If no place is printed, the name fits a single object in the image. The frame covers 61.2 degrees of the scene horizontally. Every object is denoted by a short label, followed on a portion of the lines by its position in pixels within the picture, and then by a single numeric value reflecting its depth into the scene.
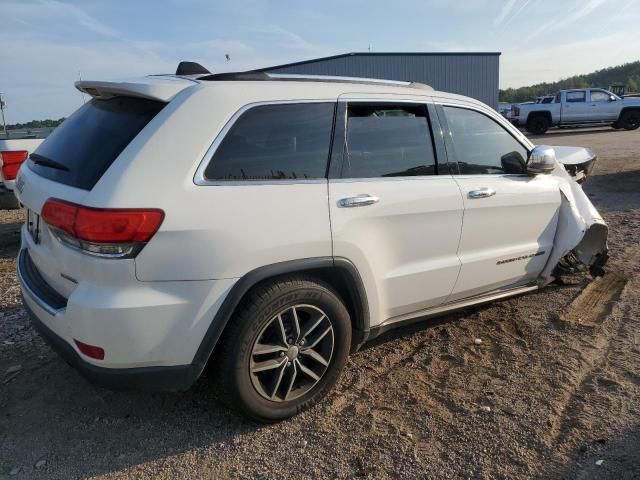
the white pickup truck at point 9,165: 6.59
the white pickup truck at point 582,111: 24.17
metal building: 30.69
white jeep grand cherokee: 2.38
